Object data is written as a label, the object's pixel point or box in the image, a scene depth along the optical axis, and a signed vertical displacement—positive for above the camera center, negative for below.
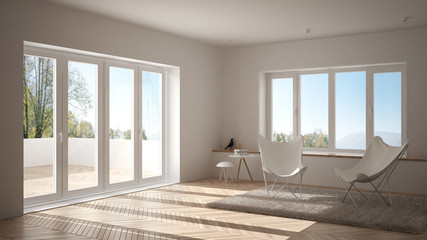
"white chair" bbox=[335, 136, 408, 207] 5.45 -0.55
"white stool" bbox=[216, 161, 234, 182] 7.44 -0.92
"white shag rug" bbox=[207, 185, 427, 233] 4.44 -1.08
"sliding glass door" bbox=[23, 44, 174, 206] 5.31 -0.04
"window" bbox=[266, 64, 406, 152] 7.10 +0.27
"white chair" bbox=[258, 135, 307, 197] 6.43 -0.55
